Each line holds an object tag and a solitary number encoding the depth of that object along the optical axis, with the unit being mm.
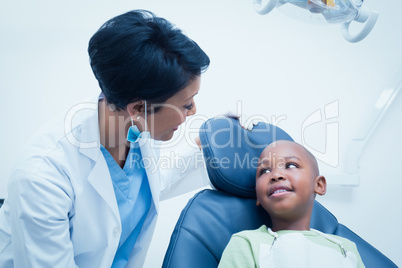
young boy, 867
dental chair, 887
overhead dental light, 812
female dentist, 768
